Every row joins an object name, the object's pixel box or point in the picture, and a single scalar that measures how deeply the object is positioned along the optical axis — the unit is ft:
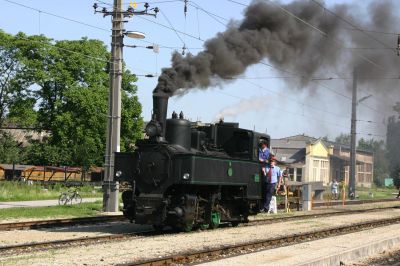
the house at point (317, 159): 265.34
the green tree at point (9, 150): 166.50
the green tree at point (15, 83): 154.81
